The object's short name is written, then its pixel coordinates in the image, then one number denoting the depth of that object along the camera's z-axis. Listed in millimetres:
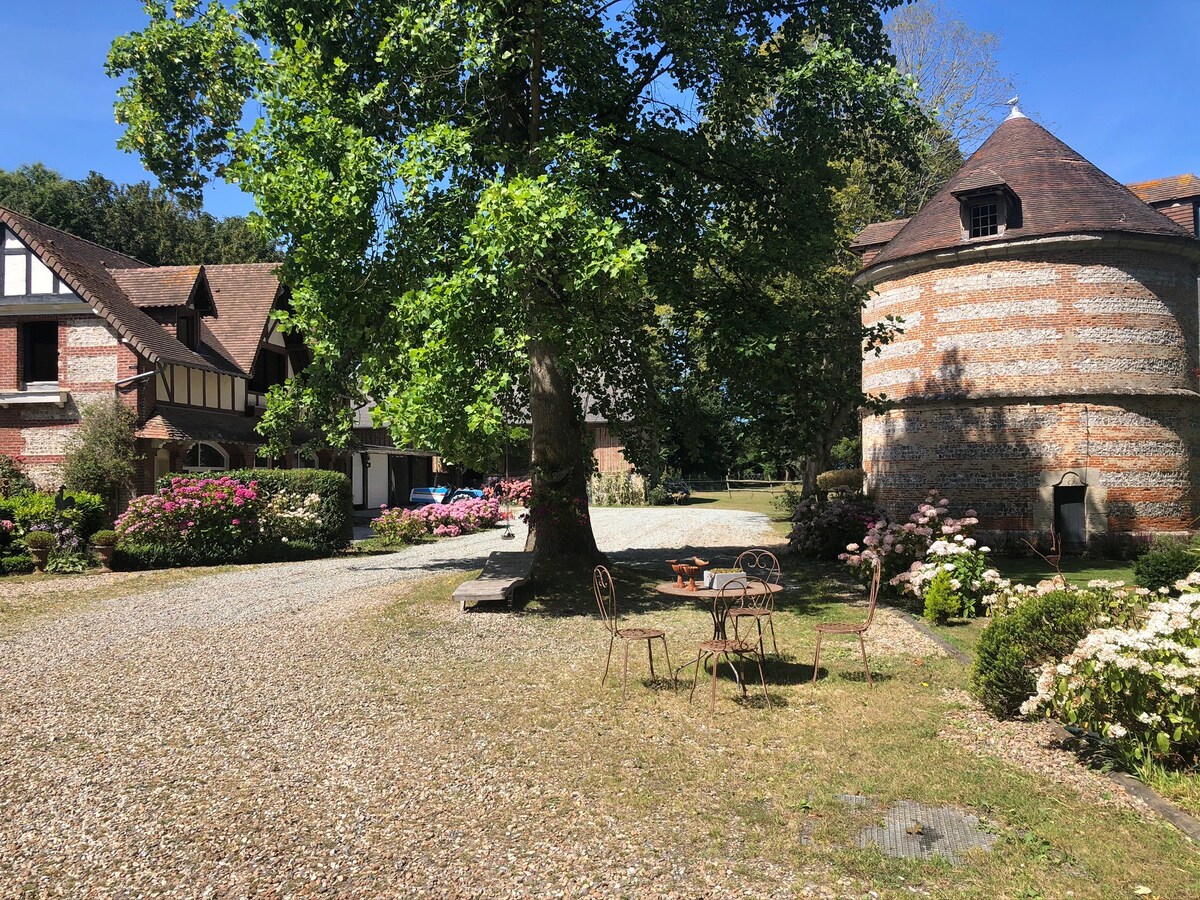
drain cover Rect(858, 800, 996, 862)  4290
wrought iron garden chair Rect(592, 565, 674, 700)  7196
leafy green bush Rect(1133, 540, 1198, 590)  11422
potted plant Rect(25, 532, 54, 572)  15609
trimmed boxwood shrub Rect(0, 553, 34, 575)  15680
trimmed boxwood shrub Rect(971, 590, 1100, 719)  6250
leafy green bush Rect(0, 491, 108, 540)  16172
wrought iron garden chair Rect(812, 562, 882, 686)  7355
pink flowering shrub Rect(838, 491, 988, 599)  12188
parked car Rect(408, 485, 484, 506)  33156
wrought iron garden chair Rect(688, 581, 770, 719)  6953
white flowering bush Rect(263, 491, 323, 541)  17844
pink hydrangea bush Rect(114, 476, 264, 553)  16344
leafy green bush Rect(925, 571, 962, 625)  10422
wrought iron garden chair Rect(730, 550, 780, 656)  7463
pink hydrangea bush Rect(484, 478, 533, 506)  21703
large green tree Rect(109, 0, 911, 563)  10172
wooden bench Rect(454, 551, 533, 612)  11247
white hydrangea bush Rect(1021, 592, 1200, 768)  4957
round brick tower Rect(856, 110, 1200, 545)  17609
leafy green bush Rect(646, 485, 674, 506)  41156
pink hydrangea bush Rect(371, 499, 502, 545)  22547
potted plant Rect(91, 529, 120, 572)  15836
